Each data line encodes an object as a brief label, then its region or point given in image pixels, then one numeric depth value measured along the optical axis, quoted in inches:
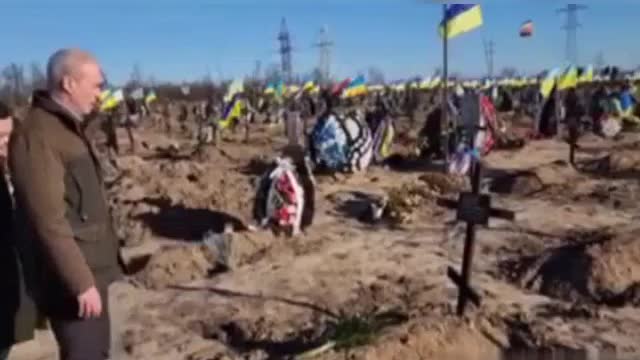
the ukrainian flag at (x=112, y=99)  1046.5
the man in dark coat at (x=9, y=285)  159.5
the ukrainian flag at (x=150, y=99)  1964.6
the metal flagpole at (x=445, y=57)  593.3
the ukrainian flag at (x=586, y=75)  1223.3
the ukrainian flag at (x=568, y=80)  966.4
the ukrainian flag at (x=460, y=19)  594.2
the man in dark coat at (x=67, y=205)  140.8
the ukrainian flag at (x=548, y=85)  913.5
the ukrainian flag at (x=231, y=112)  999.2
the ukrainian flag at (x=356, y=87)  1228.9
